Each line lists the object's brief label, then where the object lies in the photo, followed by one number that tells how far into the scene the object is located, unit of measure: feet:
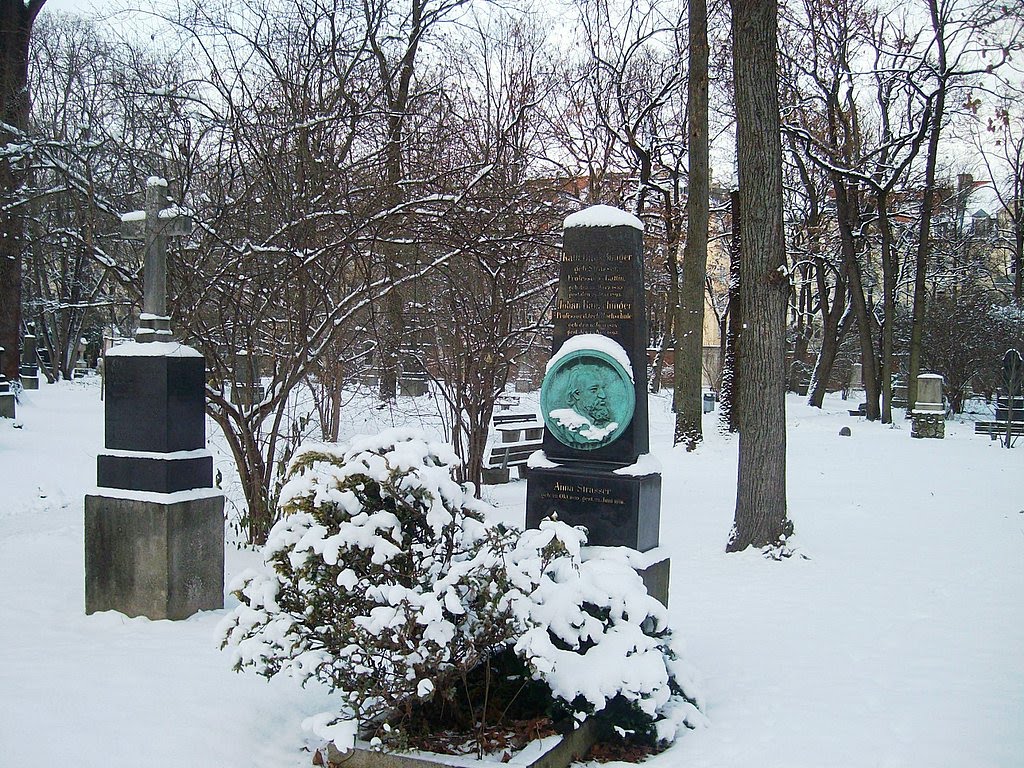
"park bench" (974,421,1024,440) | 68.44
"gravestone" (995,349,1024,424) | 69.92
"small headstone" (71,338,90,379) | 128.75
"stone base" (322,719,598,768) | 12.64
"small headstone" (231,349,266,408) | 27.25
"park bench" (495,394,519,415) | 78.95
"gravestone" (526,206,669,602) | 20.80
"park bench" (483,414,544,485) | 46.78
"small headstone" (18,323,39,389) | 88.89
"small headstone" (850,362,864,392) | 133.97
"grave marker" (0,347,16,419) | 59.52
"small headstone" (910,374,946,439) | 65.92
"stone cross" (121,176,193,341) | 21.99
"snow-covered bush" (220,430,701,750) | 12.60
